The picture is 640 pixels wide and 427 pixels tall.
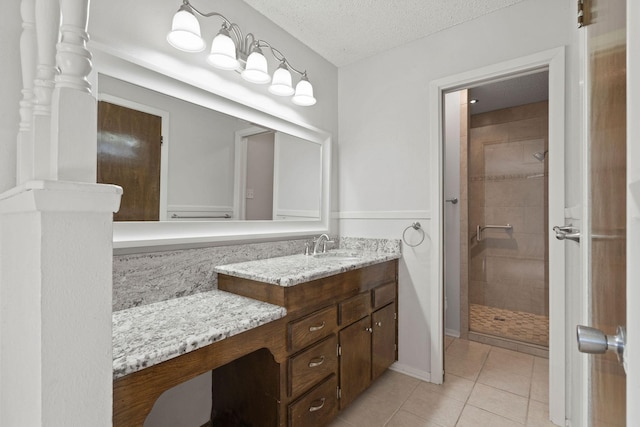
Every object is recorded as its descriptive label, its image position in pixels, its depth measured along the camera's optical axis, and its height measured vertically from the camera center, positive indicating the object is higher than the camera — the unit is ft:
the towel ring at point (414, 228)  6.98 -0.35
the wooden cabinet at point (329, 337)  4.37 -2.17
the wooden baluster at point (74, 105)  1.81 +0.68
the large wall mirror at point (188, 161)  4.17 +0.93
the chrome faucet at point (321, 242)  7.19 -0.67
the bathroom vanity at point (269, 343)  2.96 -1.63
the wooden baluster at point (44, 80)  2.08 +1.01
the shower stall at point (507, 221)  9.77 -0.18
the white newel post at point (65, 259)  1.71 -0.28
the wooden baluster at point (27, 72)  2.56 +1.24
